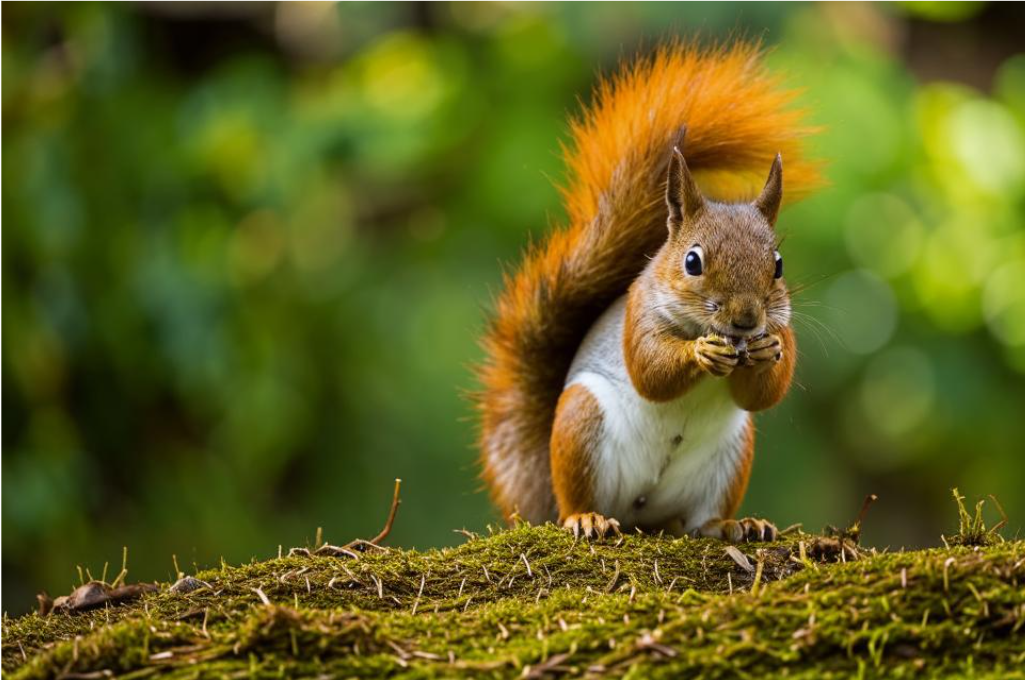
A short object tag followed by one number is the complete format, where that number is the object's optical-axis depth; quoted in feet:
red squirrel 14.23
